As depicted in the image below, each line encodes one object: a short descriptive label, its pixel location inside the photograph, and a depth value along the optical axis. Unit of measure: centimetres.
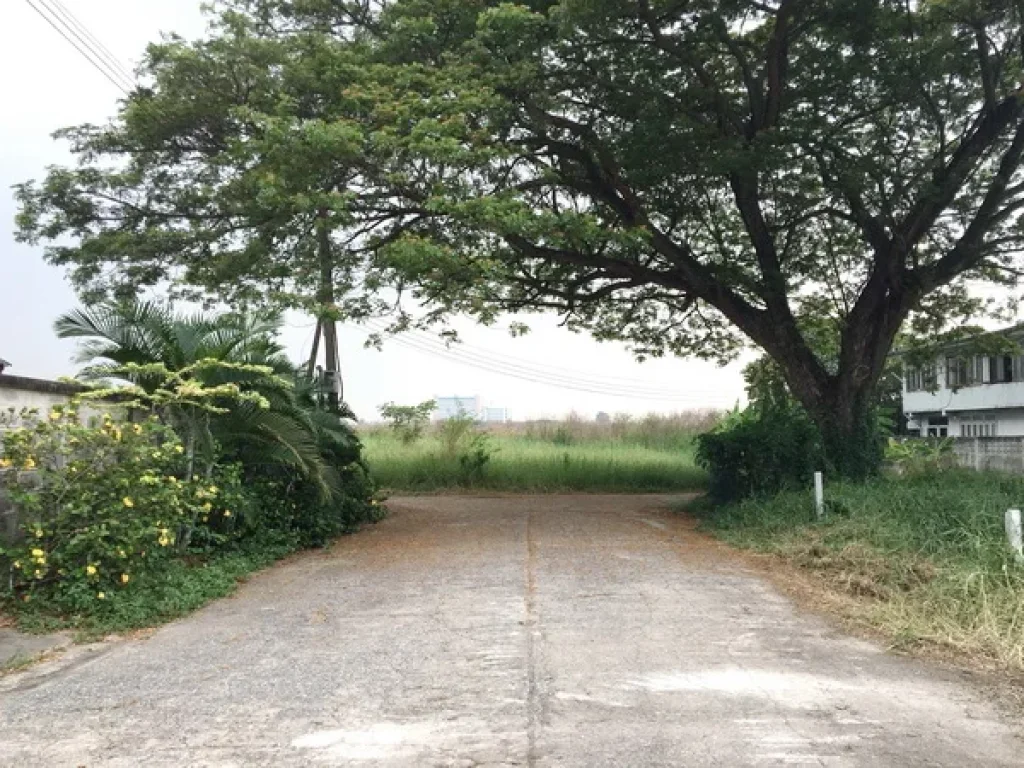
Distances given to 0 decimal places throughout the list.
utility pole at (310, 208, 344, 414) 1167
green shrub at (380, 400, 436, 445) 2458
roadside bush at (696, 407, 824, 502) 1426
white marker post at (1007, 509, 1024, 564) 787
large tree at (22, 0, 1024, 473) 1174
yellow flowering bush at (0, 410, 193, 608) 725
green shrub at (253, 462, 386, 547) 1095
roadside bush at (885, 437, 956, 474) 1736
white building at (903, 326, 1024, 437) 3538
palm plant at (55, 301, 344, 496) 934
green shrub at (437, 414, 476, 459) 2238
